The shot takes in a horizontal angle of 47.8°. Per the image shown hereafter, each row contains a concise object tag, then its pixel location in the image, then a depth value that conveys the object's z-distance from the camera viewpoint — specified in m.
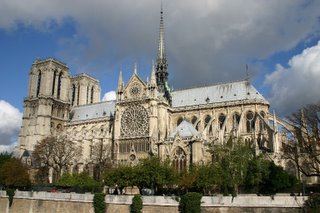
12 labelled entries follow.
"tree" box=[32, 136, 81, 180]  61.19
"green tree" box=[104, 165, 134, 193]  40.97
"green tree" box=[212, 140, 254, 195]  36.91
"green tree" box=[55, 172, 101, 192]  45.09
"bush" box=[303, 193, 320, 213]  25.11
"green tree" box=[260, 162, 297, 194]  37.97
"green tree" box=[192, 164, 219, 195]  36.62
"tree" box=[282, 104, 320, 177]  36.22
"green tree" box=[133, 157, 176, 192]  39.66
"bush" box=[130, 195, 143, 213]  31.77
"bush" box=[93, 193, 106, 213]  33.75
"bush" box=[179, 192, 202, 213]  29.66
